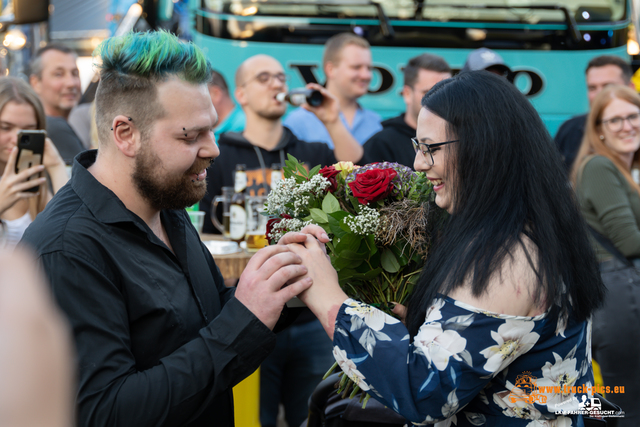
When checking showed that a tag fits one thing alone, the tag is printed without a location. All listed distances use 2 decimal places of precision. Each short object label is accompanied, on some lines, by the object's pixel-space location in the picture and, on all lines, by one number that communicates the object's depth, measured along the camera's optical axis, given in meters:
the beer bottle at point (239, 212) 3.83
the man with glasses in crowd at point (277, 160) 3.67
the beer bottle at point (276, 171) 3.85
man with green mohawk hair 1.53
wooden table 3.41
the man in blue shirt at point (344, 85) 5.26
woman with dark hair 1.55
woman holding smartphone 3.39
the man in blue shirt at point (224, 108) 6.02
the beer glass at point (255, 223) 3.76
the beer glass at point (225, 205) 3.97
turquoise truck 5.84
